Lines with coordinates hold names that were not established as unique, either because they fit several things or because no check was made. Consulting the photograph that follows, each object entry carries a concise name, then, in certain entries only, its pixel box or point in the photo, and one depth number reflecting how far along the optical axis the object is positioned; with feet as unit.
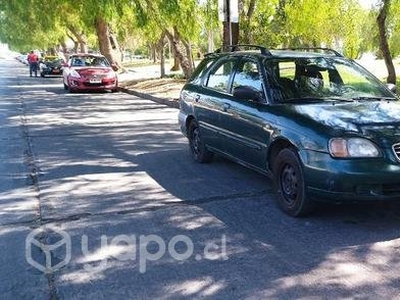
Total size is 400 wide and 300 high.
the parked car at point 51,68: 124.77
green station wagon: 15.61
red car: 71.56
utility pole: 36.40
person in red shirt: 127.19
